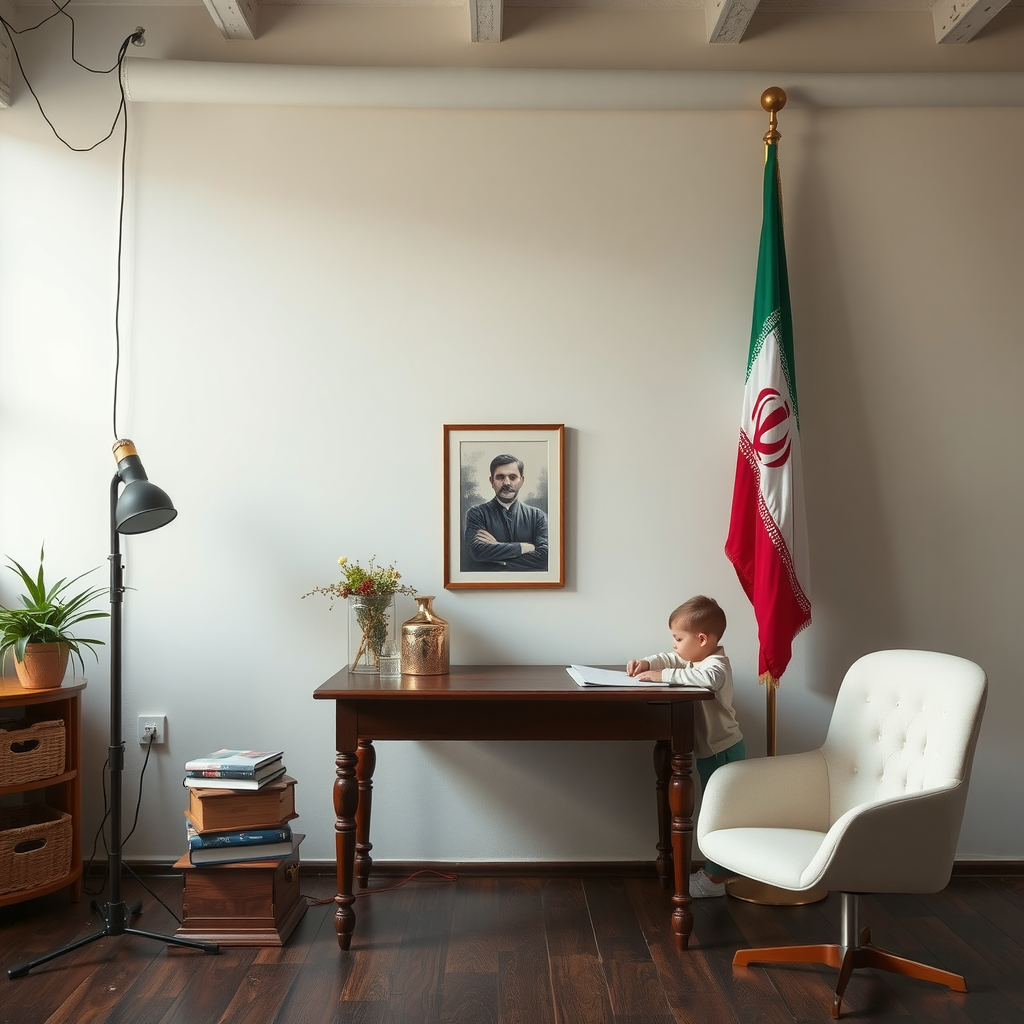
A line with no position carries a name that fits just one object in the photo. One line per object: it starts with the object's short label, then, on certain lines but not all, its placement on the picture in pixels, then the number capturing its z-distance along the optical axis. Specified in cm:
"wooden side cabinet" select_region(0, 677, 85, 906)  277
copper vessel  278
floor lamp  245
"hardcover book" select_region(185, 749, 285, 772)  259
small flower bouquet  284
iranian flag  291
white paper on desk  258
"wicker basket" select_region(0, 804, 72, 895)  263
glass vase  285
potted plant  274
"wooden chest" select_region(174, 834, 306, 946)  254
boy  277
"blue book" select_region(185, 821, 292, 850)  255
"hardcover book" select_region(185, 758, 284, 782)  259
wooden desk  250
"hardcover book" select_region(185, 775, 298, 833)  259
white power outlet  308
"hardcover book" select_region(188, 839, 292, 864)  255
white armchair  210
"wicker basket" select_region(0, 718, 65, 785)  266
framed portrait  310
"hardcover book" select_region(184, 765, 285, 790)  259
